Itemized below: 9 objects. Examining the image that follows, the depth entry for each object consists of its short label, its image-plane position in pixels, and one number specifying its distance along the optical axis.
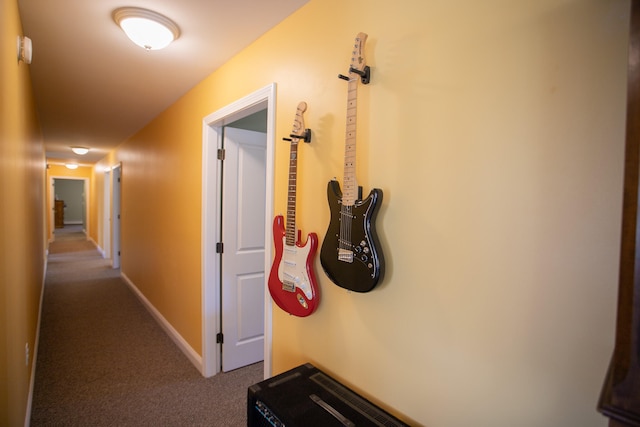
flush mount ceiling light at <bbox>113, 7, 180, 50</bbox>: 1.57
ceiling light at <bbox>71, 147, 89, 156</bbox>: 5.73
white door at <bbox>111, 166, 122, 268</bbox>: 5.95
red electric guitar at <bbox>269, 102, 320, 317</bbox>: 1.44
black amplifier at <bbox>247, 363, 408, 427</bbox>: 1.06
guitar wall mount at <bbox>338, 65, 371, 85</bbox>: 1.18
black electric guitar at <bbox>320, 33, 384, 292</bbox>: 1.12
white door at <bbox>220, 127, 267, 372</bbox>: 2.48
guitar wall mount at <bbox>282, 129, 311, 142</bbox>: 1.49
